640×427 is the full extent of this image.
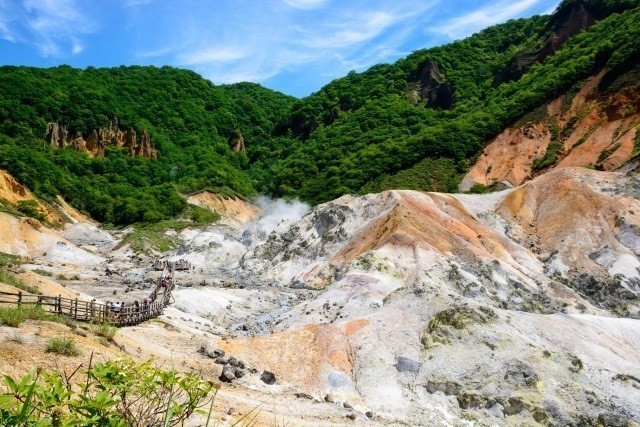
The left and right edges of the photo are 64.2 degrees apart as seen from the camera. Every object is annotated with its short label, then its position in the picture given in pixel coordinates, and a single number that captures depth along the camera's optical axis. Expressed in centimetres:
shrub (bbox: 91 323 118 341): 1675
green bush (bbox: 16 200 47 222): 6175
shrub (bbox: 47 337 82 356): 1322
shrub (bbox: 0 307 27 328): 1399
